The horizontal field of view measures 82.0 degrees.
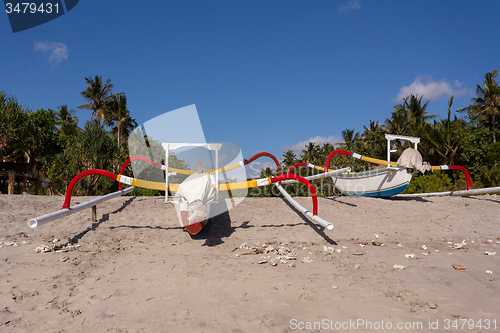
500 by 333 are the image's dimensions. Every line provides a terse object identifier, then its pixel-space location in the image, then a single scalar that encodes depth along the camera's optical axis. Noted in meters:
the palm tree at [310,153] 35.88
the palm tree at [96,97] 35.22
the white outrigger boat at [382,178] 8.41
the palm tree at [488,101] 25.77
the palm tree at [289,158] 43.47
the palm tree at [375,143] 26.08
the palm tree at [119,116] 35.41
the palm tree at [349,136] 42.88
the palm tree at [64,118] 35.00
